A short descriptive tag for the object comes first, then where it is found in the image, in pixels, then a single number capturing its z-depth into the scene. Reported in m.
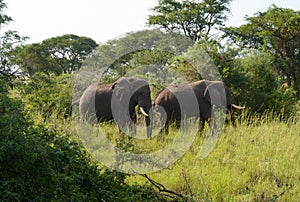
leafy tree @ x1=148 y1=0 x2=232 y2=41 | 49.66
